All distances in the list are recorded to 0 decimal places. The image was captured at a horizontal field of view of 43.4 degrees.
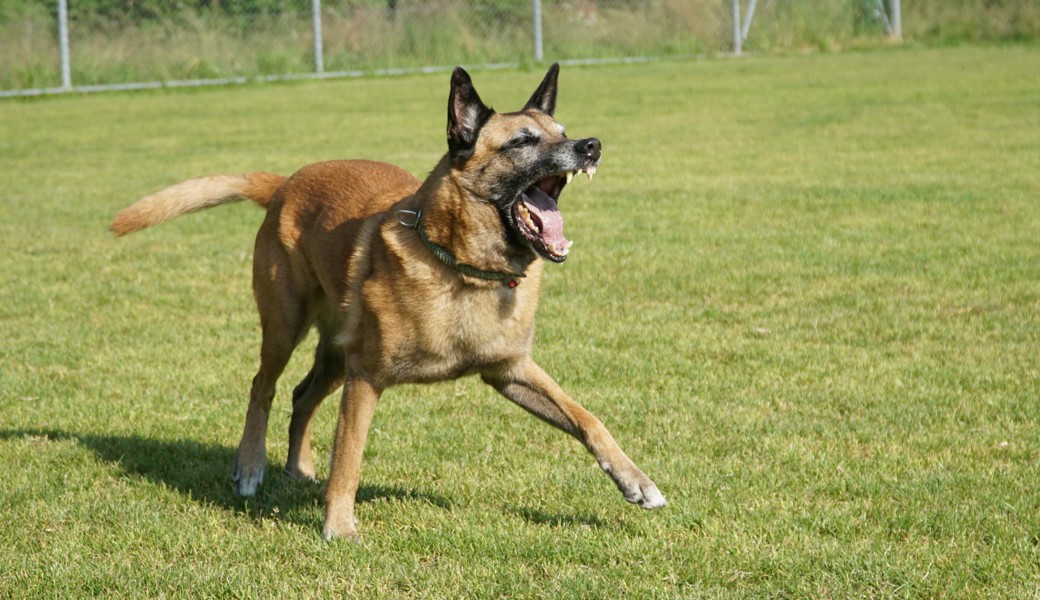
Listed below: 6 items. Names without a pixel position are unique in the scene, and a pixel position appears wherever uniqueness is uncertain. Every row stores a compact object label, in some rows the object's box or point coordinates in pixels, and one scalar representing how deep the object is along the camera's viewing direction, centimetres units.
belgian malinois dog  448
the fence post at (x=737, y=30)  3033
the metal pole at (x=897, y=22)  3162
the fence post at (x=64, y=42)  2536
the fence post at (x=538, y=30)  2876
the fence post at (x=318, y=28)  2706
